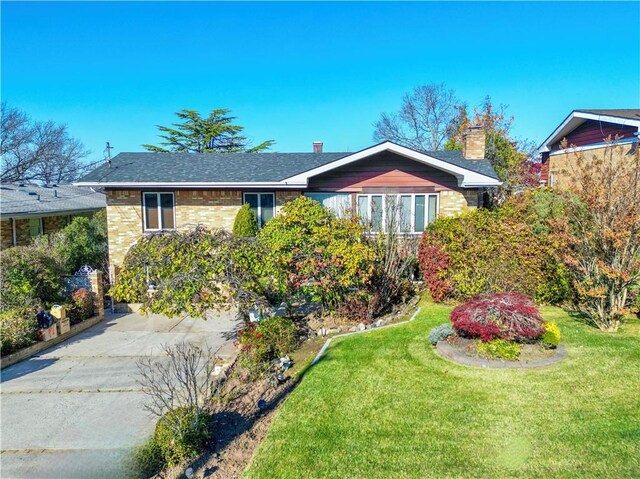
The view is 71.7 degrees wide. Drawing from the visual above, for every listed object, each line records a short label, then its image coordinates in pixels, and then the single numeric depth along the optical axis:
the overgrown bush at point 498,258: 11.04
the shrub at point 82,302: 12.41
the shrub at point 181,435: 5.68
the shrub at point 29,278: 11.07
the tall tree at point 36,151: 39.22
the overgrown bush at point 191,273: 8.98
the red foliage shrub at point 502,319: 7.78
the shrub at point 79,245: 15.82
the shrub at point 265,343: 8.42
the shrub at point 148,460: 5.62
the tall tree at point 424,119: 41.25
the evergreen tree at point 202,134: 41.00
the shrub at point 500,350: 7.65
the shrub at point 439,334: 8.64
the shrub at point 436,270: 11.69
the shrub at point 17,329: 9.84
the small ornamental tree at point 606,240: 8.84
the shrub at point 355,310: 10.99
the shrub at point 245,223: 15.05
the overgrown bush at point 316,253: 10.38
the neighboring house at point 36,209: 18.09
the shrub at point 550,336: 7.95
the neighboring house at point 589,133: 15.11
